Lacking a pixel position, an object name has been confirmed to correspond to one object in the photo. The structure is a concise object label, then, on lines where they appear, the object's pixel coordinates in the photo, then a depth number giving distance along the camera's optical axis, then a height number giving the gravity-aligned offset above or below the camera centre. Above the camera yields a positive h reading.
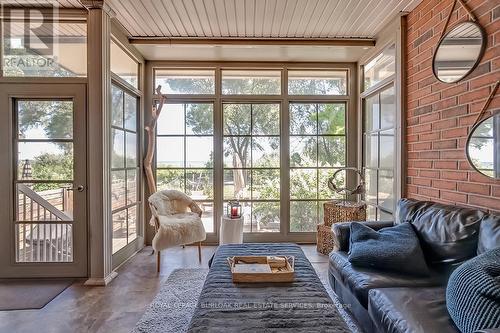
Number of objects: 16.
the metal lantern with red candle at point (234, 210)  3.71 -0.59
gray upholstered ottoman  1.28 -0.71
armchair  3.00 -0.62
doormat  2.37 -1.14
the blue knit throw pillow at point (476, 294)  1.19 -0.58
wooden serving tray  1.72 -0.67
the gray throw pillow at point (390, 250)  1.88 -0.59
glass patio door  2.81 -0.20
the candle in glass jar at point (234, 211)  3.72 -0.60
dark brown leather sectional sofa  1.42 -0.72
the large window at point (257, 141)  4.05 +0.34
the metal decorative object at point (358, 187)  3.52 -0.28
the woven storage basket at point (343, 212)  3.37 -0.57
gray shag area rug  2.03 -1.13
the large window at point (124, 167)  3.11 -0.02
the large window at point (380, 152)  3.16 +0.16
